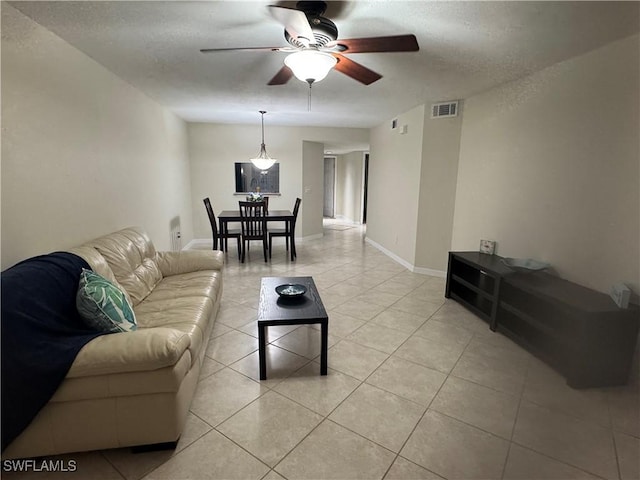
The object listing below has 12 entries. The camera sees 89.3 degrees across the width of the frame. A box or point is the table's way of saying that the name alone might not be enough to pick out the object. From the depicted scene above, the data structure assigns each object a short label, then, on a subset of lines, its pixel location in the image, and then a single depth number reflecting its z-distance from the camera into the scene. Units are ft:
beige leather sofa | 4.71
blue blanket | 4.34
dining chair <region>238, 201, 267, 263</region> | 16.48
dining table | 16.88
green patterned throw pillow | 5.47
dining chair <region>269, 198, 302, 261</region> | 17.67
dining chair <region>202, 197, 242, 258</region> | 17.19
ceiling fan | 5.65
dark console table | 6.89
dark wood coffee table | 6.91
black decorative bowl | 7.94
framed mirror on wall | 21.42
